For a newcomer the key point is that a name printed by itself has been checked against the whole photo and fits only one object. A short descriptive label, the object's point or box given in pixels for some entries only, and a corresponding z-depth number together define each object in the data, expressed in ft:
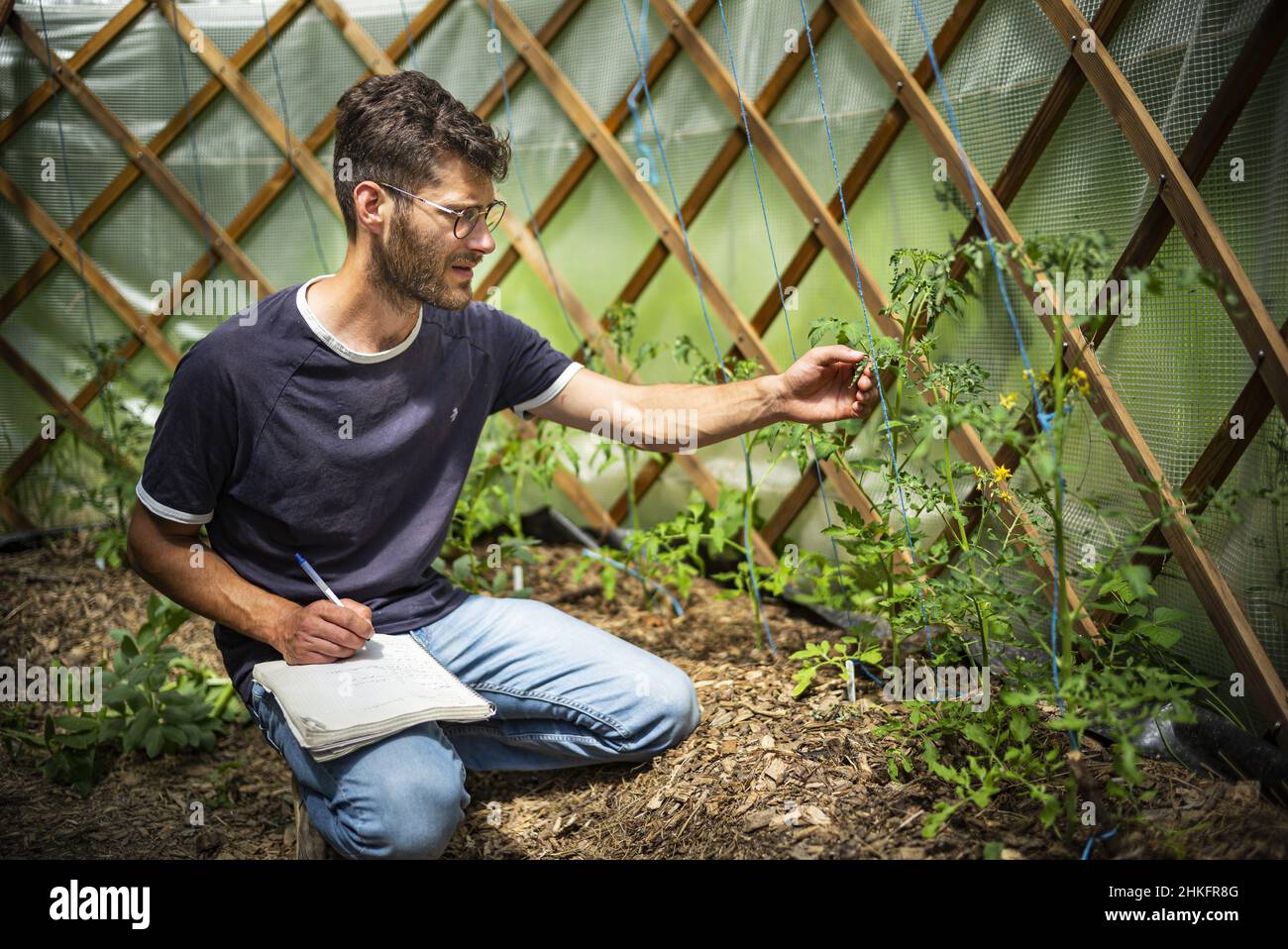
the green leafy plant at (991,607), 3.54
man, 4.19
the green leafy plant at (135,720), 5.32
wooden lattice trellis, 4.38
